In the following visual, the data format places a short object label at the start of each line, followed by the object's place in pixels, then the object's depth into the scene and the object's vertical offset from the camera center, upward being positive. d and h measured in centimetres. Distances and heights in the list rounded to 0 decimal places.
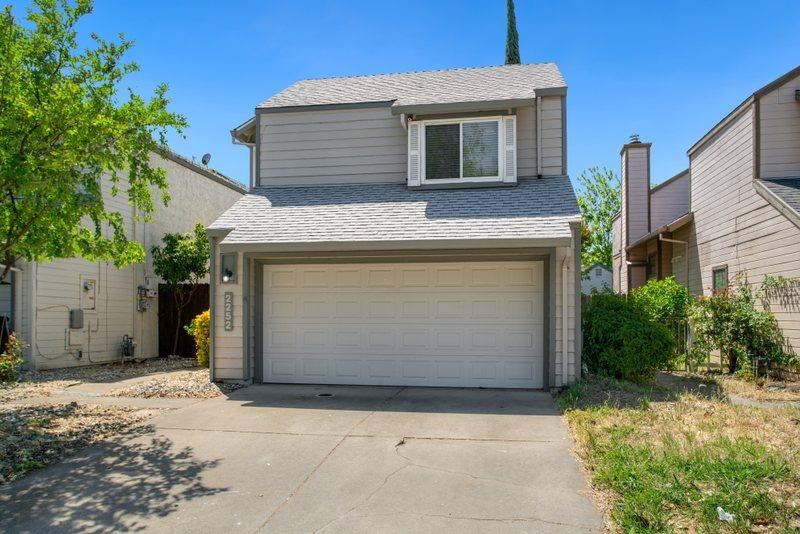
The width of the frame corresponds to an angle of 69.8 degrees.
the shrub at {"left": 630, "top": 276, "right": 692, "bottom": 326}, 1316 -51
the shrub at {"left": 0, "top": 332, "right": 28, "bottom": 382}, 1035 -147
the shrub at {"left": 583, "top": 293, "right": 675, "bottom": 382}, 937 -106
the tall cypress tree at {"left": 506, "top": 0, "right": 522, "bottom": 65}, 2425 +1020
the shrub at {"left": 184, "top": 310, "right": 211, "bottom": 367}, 1195 -115
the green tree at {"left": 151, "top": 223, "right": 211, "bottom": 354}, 1427 +50
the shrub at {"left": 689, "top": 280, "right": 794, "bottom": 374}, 1055 -96
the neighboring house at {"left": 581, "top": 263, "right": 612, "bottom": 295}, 3559 +20
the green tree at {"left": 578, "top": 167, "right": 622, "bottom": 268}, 3872 +459
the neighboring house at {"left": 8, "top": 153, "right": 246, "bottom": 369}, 1178 -40
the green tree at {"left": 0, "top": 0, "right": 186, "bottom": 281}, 617 +168
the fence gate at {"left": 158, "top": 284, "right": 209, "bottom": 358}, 1525 -101
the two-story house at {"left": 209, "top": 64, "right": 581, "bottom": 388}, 902 +49
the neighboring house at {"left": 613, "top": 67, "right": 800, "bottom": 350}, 1051 +158
